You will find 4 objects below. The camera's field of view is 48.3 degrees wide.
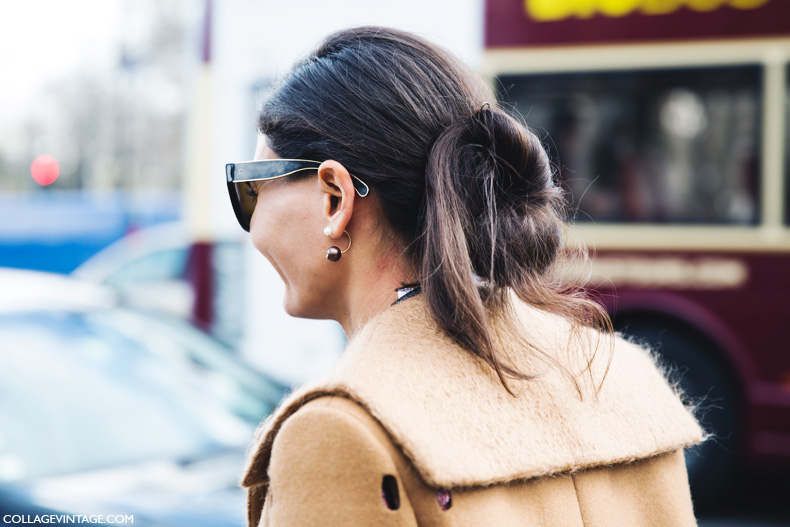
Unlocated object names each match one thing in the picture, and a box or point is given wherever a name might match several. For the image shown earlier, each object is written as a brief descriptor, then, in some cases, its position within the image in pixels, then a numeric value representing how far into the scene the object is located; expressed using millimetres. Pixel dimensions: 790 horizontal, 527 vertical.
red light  22656
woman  1065
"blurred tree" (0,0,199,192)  28531
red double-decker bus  5199
